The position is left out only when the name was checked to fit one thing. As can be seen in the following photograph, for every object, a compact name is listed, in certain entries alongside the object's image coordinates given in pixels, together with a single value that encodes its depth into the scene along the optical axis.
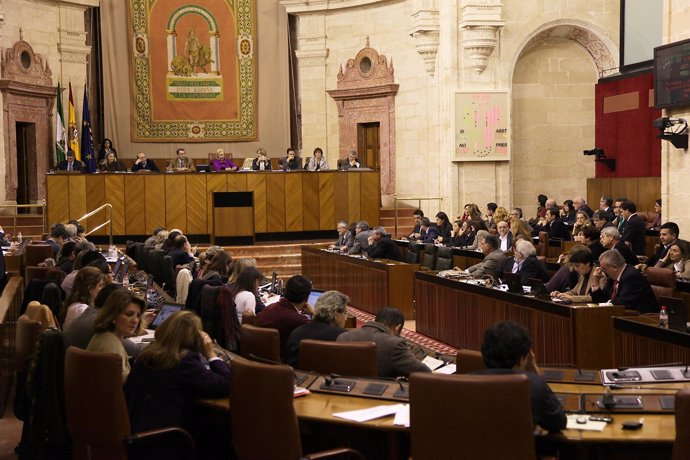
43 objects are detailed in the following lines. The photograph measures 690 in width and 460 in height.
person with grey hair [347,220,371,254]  13.45
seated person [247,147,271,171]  17.27
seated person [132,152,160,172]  17.20
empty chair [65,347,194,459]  4.28
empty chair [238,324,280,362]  5.46
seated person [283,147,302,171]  17.30
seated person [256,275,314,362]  6.22
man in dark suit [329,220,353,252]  14.08
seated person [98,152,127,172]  17.25
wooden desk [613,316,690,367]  5.93
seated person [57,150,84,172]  16.86
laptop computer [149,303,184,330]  6.73
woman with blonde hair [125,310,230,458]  4.30
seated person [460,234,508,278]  9.77
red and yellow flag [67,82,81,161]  17.83
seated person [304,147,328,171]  17.08
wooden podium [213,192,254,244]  16.34
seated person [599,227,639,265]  8.88
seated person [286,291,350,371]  5.55
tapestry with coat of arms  19.97
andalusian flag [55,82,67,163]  17.62
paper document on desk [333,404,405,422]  3.97
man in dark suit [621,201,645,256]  11.24
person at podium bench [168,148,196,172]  17.39
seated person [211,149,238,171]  17.50
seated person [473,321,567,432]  3.59
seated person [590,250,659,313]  6.96
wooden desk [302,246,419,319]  11.82
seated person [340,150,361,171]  17.11
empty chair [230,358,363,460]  3.88
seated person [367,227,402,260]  12.70
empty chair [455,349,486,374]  4.56
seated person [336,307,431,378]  4.90
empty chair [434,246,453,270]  11.77
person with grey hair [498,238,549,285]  8.98
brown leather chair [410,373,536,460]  3.39
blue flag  17.95
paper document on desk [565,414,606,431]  3.69
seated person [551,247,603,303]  7.52
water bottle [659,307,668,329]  6.17
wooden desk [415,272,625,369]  7.18
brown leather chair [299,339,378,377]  4.75
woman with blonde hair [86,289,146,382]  4.77
